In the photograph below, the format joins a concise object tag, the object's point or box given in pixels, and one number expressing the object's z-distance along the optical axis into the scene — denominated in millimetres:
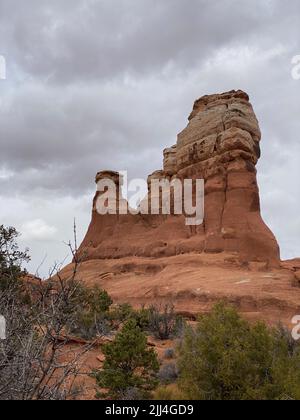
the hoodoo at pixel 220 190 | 32156
